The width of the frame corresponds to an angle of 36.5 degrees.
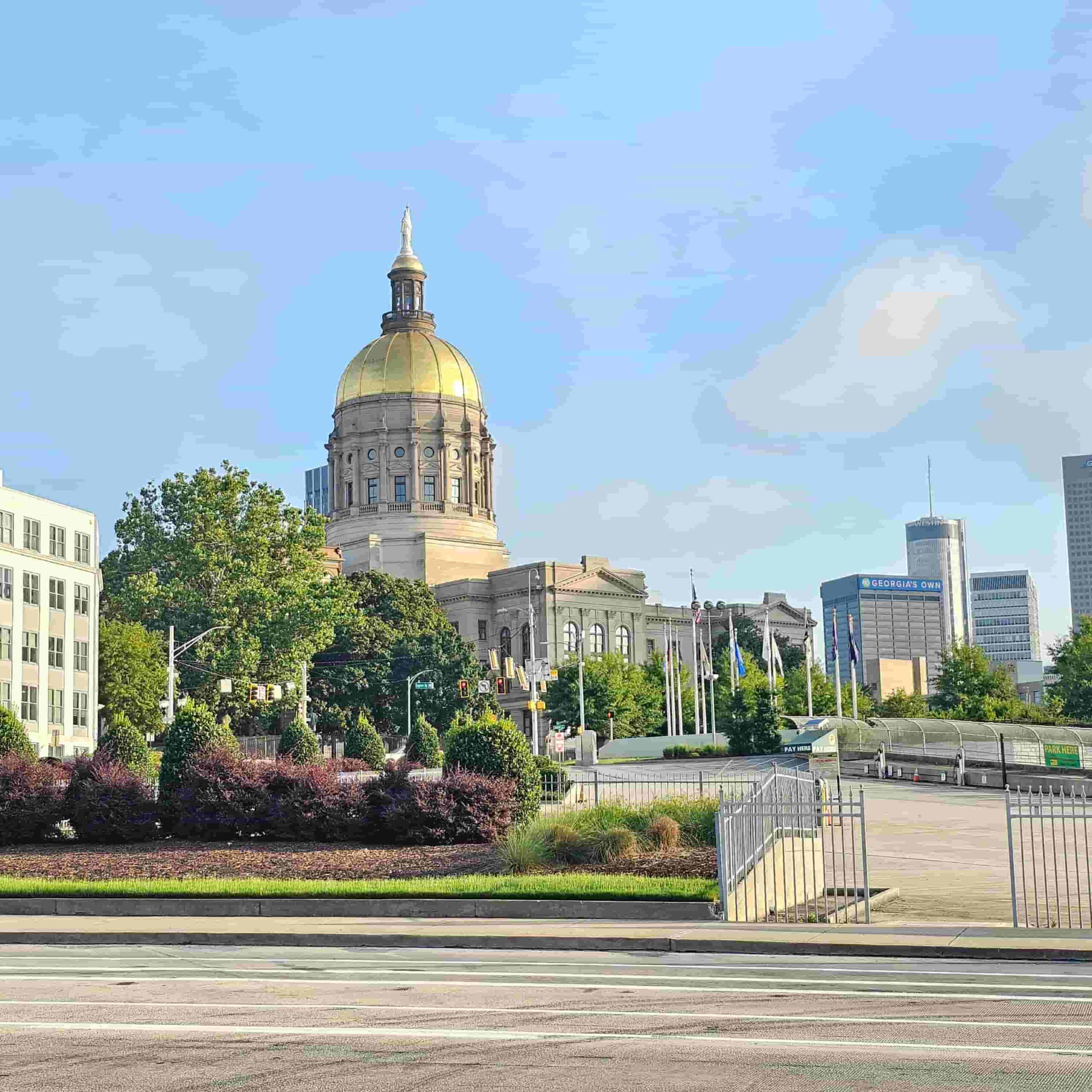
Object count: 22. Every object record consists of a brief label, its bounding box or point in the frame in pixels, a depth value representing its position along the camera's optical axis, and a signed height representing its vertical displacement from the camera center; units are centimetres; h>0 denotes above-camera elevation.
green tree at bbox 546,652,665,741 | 12275 +405
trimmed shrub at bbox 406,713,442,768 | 7125 +64
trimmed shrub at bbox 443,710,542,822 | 3481 +6
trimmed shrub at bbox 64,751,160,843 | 3350 -82
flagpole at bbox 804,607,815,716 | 9419 +660
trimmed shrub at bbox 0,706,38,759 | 4253 +89
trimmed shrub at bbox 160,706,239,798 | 3494 +52
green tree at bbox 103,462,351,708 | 8669 +1012
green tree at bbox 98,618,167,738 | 9281 +507
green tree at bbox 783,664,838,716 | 11562 +393
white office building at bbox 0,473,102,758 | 8331 +773
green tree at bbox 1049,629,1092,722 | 10081 +396
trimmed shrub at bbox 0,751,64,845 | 3375 -67
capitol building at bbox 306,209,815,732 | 16100 +2476
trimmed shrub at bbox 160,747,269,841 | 3325 -75
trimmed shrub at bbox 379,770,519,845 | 3180 -102
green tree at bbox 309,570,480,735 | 11538 +636
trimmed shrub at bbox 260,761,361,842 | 3275 -94
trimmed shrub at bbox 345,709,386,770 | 7204 +76
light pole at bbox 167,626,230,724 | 6944 +450
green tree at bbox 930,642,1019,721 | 10375 +381
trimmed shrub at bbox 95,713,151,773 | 4281 +60
